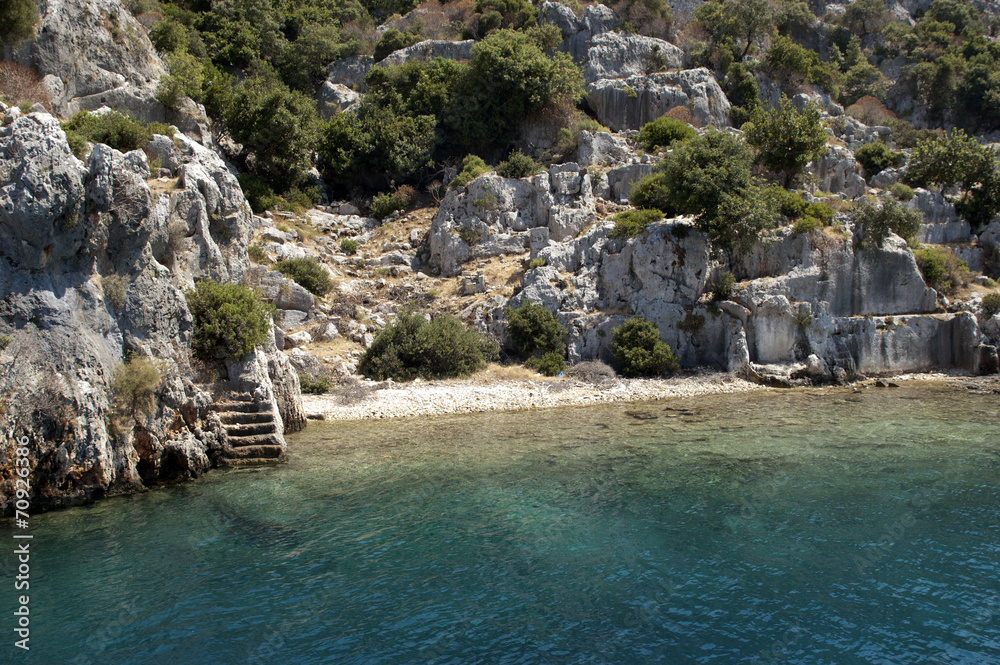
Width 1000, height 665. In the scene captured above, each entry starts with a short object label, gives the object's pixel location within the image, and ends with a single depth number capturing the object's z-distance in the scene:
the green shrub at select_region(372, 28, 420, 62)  47.41
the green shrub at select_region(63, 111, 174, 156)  21.34
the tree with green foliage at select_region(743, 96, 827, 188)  31.62
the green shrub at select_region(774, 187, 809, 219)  28.50
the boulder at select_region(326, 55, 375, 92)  47.56
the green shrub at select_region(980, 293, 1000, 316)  26.42
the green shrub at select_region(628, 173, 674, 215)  29.86
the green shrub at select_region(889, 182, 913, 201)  33.06
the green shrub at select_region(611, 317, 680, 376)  25.67
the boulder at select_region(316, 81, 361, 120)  44.84
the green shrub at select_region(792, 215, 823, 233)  27.41
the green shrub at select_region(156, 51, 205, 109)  30.00
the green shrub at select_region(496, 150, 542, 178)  35.44
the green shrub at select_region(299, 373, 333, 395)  23.27
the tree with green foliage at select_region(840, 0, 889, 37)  59.16
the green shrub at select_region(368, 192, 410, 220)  37.59
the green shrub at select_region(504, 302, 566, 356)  27.03
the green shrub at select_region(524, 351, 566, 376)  26.07
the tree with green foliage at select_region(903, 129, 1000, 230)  33.32
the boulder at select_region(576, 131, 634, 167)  36.94
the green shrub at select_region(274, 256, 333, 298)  28.78
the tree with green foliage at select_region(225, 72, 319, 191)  33.66
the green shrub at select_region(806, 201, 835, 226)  28.22
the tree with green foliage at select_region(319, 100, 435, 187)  38.78
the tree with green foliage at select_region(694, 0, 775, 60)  47.50
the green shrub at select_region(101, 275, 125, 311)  14.09
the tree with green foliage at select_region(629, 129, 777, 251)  26.62
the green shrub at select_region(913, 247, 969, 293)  27.98
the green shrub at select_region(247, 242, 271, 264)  27.61
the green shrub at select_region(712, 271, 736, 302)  26.85
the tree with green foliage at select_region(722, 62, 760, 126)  43.67
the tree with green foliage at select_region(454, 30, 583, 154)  39.22
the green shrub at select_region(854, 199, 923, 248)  27.45
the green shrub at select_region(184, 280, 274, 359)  16.33
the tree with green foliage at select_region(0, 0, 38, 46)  24.80
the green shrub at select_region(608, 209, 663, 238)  28.52
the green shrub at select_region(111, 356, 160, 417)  13.77
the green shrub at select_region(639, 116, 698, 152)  37.53
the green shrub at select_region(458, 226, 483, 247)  33.28
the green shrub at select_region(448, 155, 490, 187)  35.31
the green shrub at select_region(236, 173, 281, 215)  33.16
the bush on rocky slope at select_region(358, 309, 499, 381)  25.02
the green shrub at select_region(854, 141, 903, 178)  39.16
